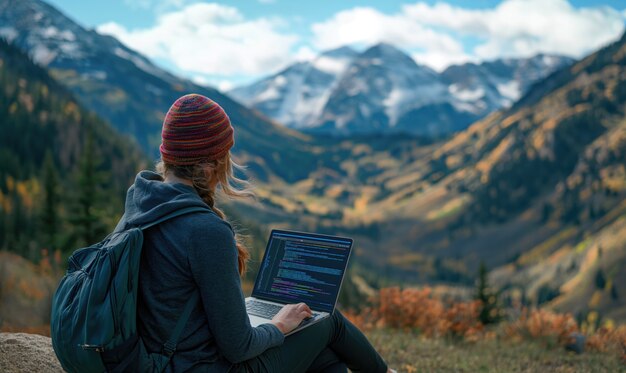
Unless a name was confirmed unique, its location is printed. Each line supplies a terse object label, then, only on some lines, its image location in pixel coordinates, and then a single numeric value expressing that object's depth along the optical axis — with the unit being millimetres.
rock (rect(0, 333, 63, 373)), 5398
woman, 3547
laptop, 4668
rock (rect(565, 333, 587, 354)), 10086
